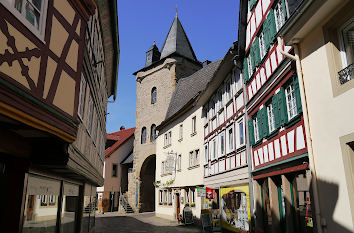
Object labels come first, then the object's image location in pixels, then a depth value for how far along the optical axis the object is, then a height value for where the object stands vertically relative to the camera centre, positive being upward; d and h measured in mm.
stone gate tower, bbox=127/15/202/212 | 31984 +9367
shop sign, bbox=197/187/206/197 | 16141 +301
